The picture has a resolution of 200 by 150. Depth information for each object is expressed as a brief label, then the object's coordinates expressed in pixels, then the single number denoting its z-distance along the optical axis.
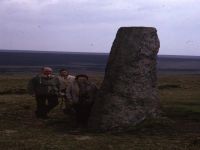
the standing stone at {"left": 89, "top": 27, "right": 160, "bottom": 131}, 9.14
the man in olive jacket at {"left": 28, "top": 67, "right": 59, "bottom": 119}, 10.71
